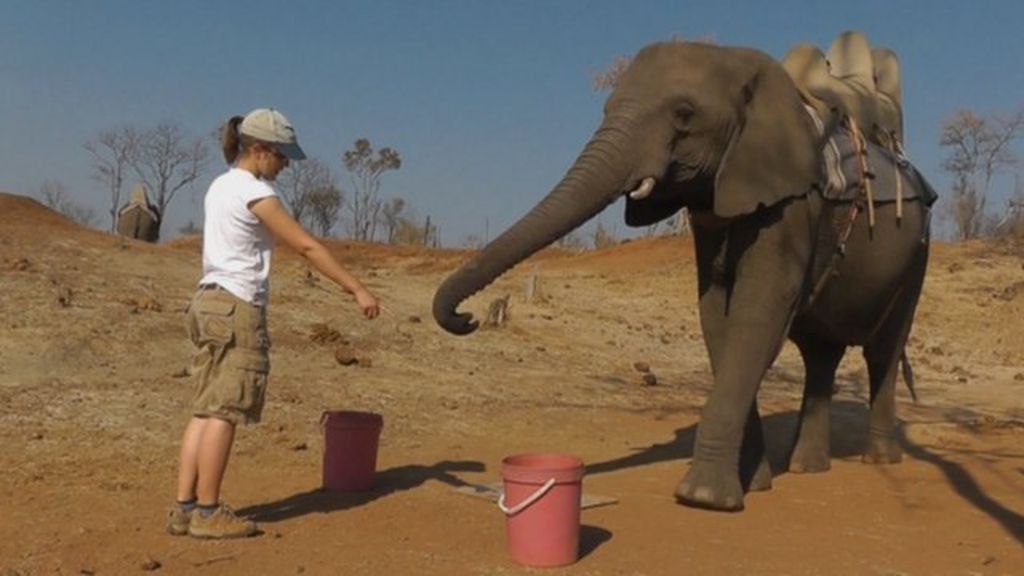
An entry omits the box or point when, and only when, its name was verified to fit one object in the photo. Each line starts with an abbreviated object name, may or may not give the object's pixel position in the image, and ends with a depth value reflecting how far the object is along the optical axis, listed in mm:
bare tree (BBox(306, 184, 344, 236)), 60594
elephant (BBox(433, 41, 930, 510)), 5391
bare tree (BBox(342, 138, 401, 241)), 63969
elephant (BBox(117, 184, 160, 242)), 21562
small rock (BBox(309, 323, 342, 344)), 10953
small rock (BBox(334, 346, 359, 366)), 10039
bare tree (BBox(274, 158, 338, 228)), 60000
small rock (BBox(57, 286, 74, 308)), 10336
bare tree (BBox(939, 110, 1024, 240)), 40447
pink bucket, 4375
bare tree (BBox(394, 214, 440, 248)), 46847
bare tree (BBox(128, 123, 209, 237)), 54531
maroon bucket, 5664
